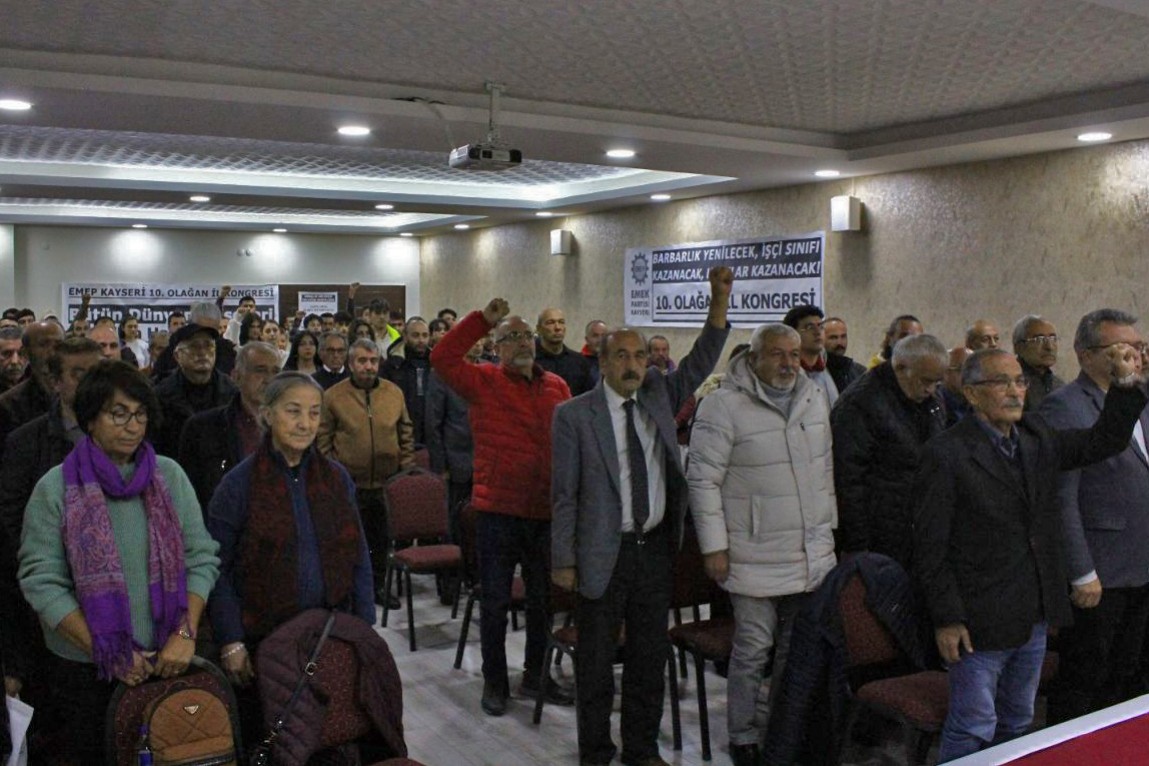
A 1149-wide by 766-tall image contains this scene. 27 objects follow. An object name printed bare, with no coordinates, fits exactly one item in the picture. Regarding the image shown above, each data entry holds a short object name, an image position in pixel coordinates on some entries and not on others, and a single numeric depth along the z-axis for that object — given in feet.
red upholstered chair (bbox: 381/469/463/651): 17.19
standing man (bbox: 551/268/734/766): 11.87
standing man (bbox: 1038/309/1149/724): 11.46
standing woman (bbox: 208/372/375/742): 9.32
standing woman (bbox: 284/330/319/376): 21.88
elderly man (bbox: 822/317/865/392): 18.26
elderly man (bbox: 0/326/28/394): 16.44
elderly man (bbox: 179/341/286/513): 12.21
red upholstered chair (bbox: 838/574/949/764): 10.14
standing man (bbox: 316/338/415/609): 18.37
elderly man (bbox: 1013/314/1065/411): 15.43
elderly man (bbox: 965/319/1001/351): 18.20
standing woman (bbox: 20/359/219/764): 8.43
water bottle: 8.00
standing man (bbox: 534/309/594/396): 19.03
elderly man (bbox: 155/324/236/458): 13.87
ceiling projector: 17.53
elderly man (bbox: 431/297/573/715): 14.05
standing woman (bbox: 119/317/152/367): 33.35
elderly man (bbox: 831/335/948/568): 12.32
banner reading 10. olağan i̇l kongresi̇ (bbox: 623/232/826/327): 29.63
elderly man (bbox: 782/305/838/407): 16.40
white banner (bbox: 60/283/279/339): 45.11
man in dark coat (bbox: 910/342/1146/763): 9.77
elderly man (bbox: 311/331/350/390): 20.33
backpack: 8.13
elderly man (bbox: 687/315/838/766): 11.69
